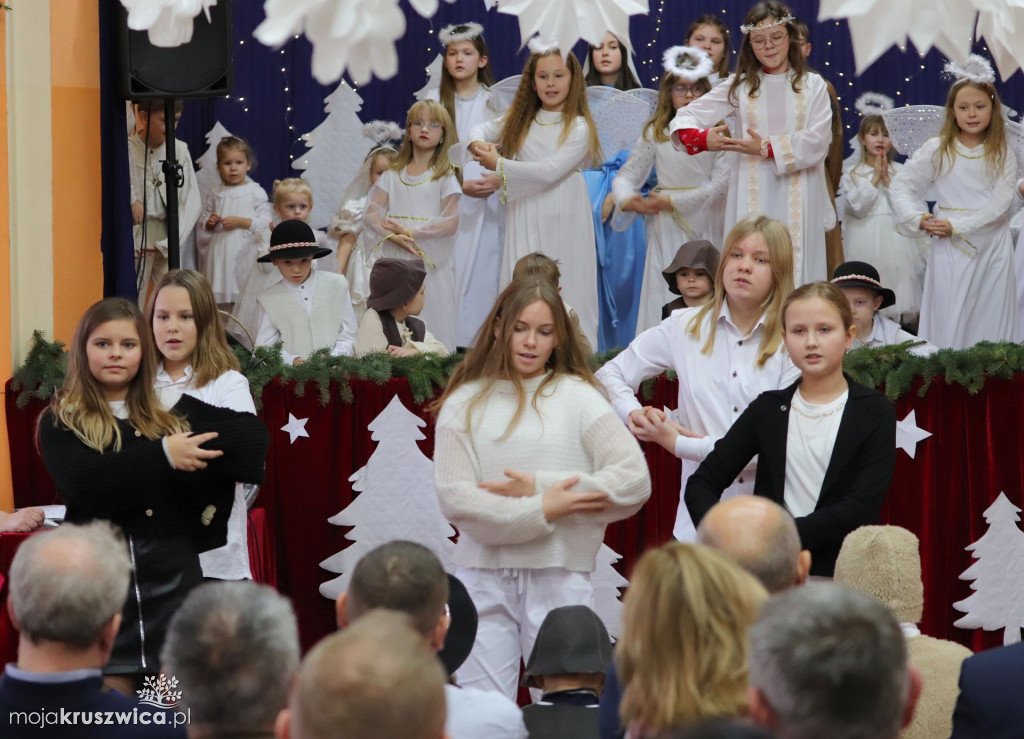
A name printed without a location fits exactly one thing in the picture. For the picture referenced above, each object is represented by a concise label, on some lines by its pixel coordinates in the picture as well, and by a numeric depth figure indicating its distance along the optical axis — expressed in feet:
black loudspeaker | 40.70
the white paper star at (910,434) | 35.70
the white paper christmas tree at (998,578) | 35.99
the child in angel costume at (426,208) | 52.90
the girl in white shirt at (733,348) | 29.35
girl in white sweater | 26.53
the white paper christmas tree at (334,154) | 71.56
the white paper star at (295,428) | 36.50
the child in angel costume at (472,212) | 56.03
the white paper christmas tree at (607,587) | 36.88
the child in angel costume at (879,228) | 58.75
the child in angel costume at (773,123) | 45.70
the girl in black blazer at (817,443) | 25.77
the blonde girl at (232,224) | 60.18
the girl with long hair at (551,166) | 50.19
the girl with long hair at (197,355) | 29.07
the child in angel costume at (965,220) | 48.37
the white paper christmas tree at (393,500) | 36.73
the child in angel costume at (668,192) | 52.11
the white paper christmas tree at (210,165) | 65.21
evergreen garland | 35.45
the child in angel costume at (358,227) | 57.62
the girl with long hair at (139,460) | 26.08
